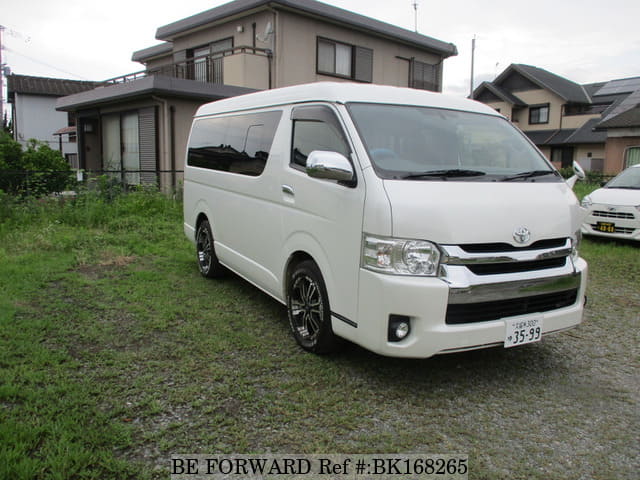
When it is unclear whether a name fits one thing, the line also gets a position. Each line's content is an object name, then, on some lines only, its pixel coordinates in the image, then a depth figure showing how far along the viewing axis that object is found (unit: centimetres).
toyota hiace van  329
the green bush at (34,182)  1056
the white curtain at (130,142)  1641
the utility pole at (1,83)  2953
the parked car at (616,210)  886
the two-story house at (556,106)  3431
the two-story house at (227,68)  1506
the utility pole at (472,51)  4364
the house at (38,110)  3562
